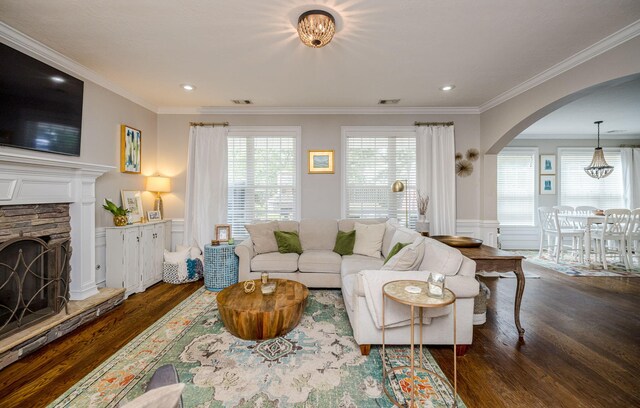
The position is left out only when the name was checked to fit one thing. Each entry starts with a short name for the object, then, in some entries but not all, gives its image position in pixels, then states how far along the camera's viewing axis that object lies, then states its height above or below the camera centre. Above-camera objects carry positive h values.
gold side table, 1.54 -0.57
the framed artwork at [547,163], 6.18 +1.04
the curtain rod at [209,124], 4.25 +1.33
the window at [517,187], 6.20 +0.46
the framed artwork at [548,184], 6.20 +0.54
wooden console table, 2.28 -0.51
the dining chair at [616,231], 4.57 -0.44
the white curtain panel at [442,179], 4.25 +0.44
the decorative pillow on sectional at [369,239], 3.51 -0.48
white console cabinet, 3.22 -0.69
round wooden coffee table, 2.21 -0.94
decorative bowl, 2.63 -0.38
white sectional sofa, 2.00 -0.77
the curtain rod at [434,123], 4.25 +1.36
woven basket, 3.84 -1.05
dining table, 4.76 -0.30
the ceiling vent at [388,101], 3.96 +1.62
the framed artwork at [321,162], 4.36 +0.72
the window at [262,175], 4.37 +0.50
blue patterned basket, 3.50 -0.86
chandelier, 5.12 +0.80
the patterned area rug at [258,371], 1.65 -1.23
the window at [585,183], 6.16 +0.57
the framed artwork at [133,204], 3.60 -0.01
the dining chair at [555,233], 4.98 -0.53
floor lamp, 3.65 +0.19
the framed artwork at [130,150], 3.58 +0.78
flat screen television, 2.23 +0.93
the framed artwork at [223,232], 3.83 -0.41
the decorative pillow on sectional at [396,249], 2.58 -0.44
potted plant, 3.25 -0.11
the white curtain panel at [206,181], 4.24 +0.38
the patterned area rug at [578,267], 4.34 -1.09
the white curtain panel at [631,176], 6.02 +0.72
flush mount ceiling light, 1.97 +1.38
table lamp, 4.02 +0.29
